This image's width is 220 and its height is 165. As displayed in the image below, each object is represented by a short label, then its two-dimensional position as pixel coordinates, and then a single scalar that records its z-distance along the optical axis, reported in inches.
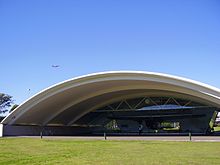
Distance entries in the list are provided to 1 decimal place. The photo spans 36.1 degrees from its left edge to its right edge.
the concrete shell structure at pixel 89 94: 1334.9
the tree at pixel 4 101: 3016.7
